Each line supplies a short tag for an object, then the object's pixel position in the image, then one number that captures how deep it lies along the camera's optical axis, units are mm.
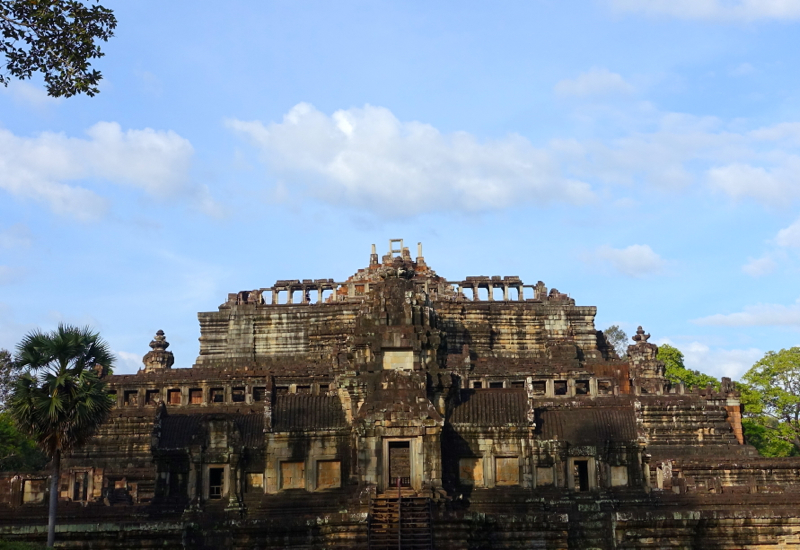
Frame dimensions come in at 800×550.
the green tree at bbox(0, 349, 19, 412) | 60906
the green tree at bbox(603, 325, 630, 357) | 107125
